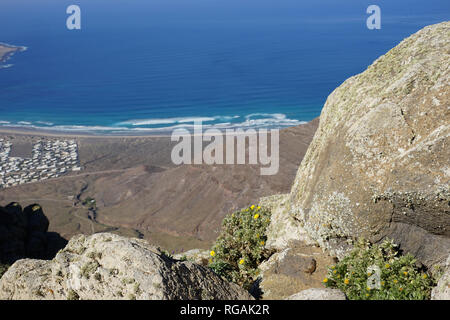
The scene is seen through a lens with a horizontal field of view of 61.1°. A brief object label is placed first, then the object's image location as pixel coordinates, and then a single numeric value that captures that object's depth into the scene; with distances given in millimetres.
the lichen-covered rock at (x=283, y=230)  5930
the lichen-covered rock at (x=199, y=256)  6824
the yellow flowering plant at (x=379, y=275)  4113
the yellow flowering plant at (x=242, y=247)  5828
